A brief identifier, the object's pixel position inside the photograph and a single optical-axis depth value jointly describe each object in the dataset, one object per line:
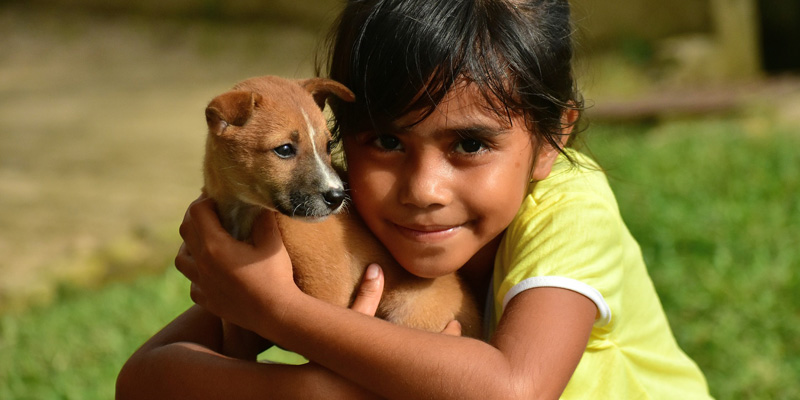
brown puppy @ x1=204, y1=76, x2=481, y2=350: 2.43
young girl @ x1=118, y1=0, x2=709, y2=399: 2.30
